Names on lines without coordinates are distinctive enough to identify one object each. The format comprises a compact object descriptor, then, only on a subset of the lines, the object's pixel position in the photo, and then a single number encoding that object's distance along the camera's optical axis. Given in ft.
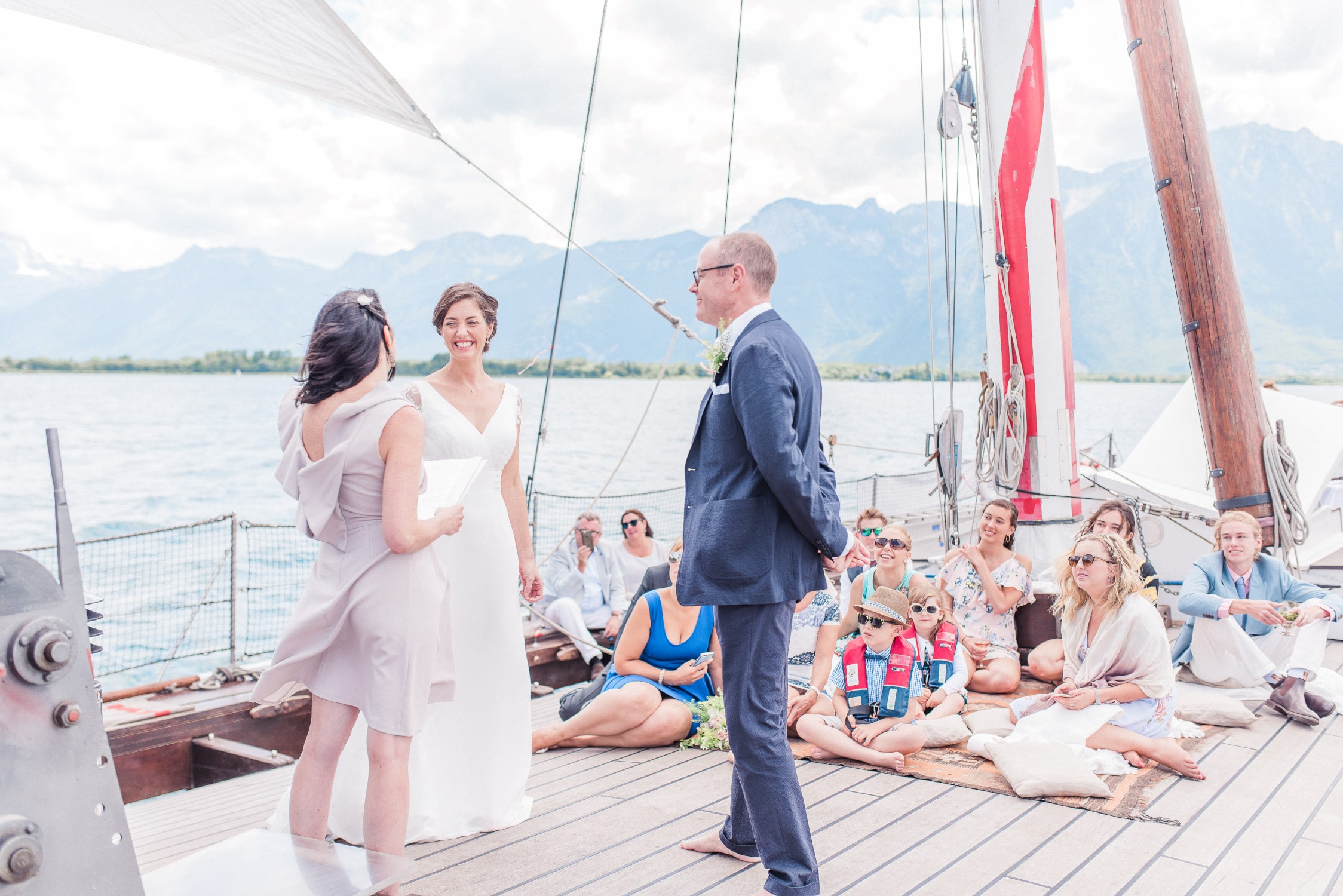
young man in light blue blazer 13.78
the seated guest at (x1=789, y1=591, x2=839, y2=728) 12.66
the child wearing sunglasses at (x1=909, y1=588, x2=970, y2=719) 13.87
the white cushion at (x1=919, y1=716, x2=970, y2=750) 12.41
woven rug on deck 10.14
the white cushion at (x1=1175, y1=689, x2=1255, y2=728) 13.21
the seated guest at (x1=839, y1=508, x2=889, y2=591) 15.98
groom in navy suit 7.21
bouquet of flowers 12.64
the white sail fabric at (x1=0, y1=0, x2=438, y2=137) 7.91
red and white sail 17.75
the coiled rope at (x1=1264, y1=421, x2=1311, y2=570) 15.20
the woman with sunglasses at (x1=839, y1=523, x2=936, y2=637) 14.65
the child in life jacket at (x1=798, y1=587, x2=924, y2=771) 11.87
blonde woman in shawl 11.66
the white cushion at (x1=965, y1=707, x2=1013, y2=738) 12.91
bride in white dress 9.57
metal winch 4.19
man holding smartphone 22.03
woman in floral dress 16.31
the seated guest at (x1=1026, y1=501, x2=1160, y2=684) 14.46
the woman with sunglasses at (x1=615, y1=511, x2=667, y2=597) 22.44
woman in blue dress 12.71
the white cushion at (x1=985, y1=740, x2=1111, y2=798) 10.37
